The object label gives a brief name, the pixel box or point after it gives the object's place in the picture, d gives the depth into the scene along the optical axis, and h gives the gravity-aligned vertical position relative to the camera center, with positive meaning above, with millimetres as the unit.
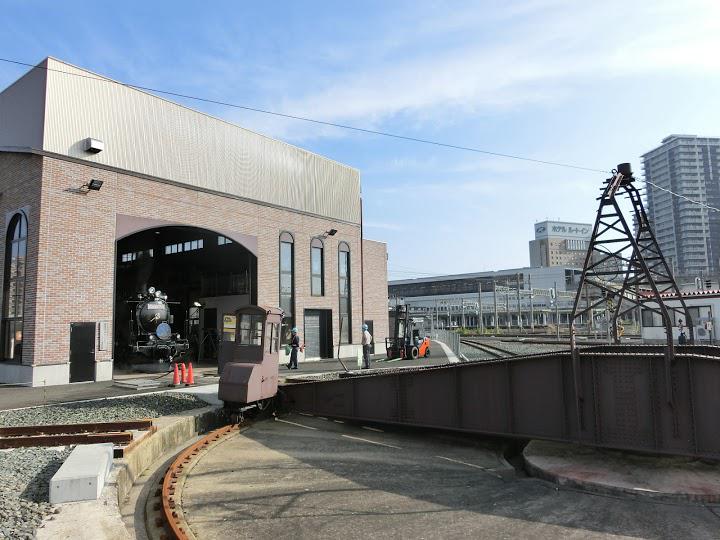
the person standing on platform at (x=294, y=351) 22359 -1199
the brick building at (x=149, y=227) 17172 +4363
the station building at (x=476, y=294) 115000 +6637
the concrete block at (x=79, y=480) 5660 -1708
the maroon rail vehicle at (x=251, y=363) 11594 -902
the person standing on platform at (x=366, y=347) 21781 -1059
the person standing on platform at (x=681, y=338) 23486 -997
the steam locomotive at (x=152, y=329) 23203 -139
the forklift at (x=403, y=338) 27219 -879
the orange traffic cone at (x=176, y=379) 16016 -1656
